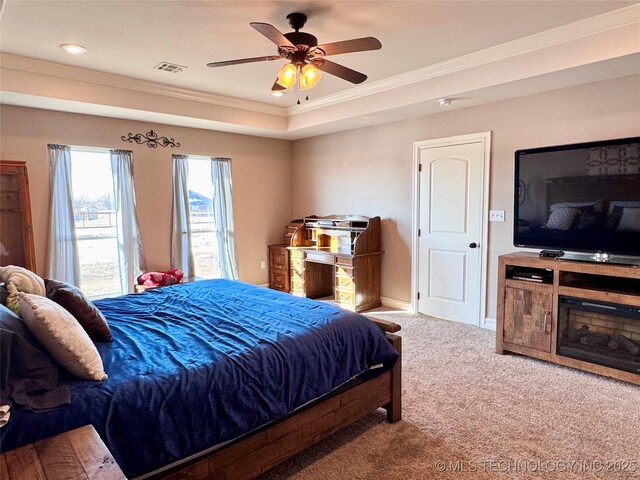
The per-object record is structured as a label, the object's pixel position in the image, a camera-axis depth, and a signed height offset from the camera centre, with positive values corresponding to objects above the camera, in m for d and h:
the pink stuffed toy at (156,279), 4.53 -0.76
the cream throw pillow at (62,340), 1.56 -0.51
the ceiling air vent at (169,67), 3.67 +1.43
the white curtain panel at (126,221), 4.60 -0.07
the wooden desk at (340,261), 4.97 -0.65
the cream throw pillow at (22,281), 2.07 -0.36
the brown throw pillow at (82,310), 1.98 -0.49
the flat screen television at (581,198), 2.97 +0.10
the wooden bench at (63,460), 1.13 -0.75
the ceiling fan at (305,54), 2.43 +1.05
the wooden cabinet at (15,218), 3.70 -0.02
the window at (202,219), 5.35 -0.07
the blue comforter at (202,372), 1.46 -0.72
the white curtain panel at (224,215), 5.48 -0.02
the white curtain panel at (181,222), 5.06 -0.10
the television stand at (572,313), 2.91 -0.85
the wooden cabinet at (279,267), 5.79 -0.84
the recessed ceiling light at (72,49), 3.20 +1.40
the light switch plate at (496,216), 4.05 -0.06
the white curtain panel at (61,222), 4.16 -0.07
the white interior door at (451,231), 4.28 -0.23
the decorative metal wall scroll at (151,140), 4.68 +0.93
